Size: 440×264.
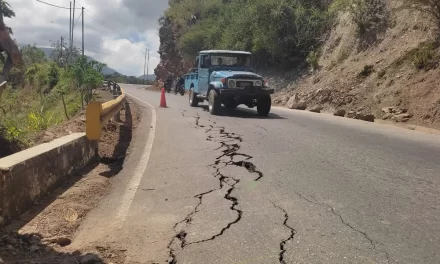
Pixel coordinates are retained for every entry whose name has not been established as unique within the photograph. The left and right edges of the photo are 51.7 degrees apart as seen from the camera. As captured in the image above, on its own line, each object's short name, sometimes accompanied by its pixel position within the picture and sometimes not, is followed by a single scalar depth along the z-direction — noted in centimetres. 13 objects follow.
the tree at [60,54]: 6481
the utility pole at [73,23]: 4694
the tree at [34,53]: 6706
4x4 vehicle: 1412
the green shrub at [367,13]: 2018
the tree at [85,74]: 1659
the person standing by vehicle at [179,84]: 3385
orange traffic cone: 1853
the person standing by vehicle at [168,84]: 3853
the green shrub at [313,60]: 2414
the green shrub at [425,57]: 1447
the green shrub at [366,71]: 1766
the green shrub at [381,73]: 1658
